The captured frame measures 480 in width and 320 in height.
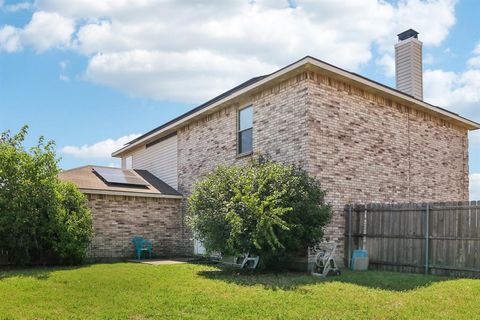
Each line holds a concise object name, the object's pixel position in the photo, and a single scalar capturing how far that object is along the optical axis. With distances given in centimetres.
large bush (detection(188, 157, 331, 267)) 1026
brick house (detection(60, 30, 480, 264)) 1220
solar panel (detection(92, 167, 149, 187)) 1635
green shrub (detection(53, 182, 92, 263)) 1215
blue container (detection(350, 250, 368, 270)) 1158
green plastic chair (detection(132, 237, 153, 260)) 1511
